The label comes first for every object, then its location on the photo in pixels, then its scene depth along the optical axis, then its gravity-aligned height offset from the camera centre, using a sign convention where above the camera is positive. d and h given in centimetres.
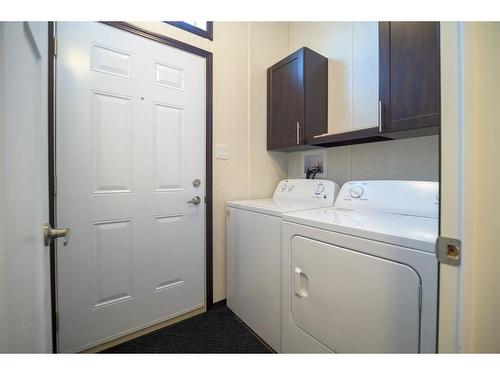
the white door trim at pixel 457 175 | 44 +2
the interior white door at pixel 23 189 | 47 -2
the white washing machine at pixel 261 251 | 128 -48
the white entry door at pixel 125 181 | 121 +1
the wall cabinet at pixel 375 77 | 104 +66
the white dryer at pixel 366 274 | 72 -37
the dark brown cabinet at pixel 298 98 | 168 +72
